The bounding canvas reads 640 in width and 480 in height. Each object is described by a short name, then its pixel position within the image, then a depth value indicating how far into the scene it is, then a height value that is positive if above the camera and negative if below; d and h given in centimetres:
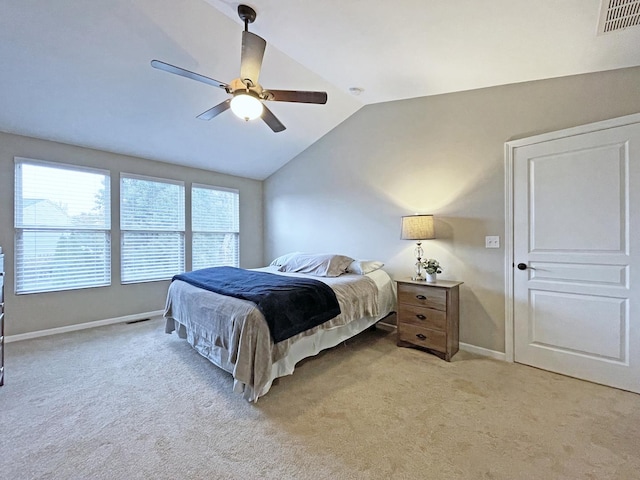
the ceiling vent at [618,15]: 169 +137
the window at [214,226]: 490 +23
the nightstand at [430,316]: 285 -80
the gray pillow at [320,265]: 353 -33
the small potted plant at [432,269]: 306 -33
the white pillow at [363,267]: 351 -34
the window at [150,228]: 416 +18
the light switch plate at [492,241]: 291 -3
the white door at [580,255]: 223 -14
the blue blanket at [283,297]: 222 -48
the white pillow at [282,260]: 422 -31
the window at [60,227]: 342 +17
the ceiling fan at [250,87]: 204 +115
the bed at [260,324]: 211 -77
